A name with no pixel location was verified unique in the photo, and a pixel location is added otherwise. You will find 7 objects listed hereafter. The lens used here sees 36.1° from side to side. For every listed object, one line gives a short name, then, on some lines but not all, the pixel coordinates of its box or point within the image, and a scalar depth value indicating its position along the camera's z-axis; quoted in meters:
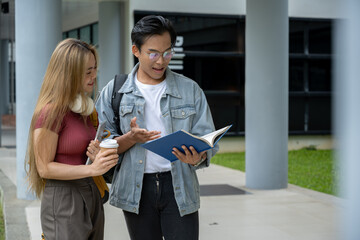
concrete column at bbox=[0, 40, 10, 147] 35.03
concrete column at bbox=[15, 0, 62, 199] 8.20
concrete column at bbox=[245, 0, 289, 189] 9.36
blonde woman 2.77
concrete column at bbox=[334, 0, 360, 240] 2.08
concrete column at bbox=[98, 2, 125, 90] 16.95
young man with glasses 3.10
